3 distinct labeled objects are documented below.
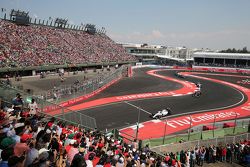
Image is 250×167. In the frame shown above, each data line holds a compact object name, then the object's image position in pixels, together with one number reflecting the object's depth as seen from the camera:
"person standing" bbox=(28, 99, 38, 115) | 9.86
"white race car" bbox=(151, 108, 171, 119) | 19.05
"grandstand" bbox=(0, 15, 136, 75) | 31.57
